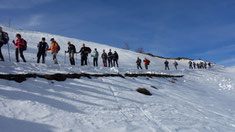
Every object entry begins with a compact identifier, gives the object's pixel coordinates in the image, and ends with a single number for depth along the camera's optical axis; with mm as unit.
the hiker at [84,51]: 12221
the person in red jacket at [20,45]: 8789
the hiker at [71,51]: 11616
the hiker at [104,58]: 15212
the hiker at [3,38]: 8274
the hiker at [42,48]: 9721
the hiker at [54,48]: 10359
